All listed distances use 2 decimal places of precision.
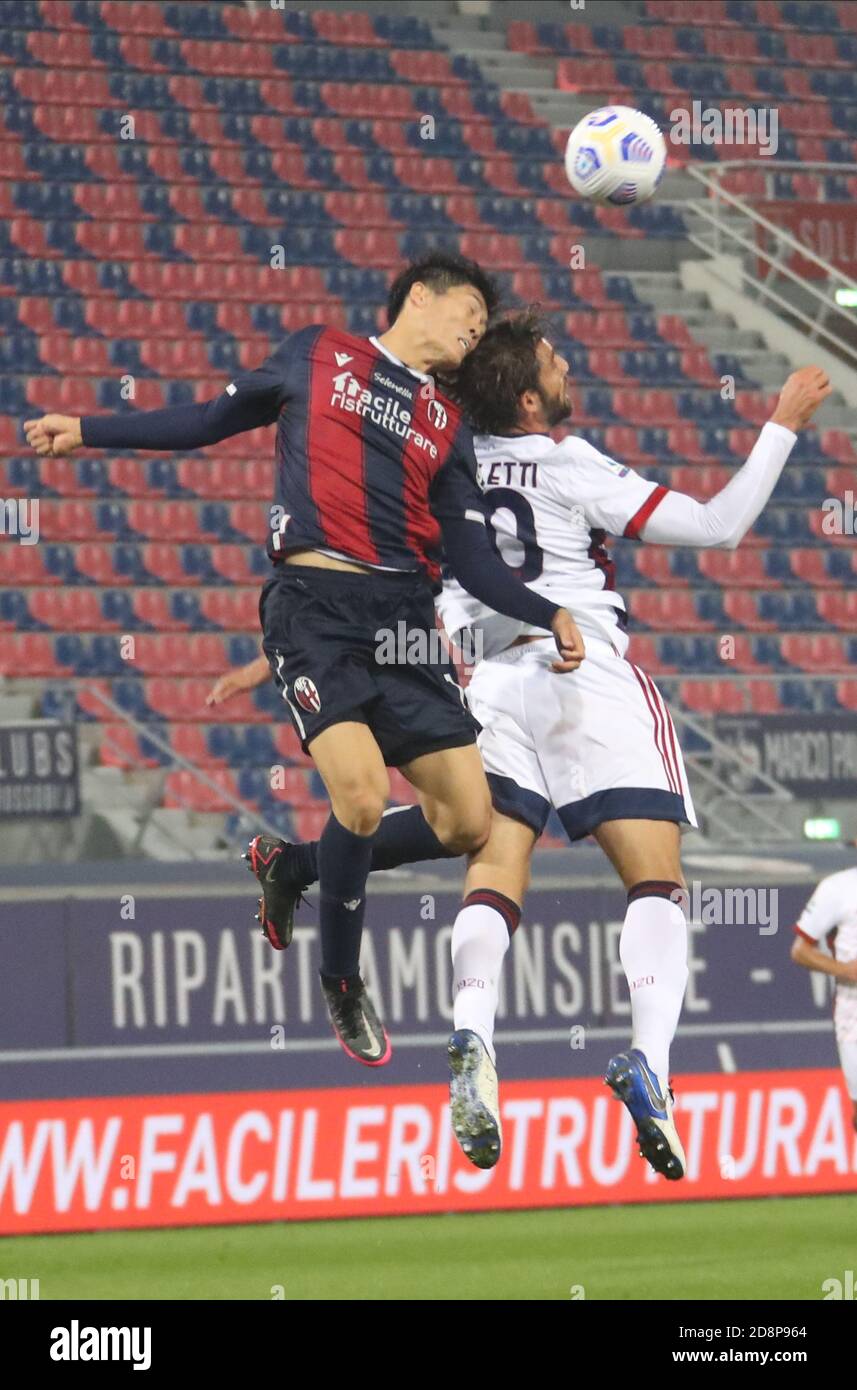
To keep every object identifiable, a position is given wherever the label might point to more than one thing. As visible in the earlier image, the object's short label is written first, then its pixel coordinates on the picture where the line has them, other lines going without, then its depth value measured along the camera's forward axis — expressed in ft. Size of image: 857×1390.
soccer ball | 19.92
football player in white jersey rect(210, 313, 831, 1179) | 18.29
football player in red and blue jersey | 17.81
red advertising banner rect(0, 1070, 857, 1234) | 33.06
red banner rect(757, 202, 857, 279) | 57.41
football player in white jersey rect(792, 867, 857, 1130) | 34.06
